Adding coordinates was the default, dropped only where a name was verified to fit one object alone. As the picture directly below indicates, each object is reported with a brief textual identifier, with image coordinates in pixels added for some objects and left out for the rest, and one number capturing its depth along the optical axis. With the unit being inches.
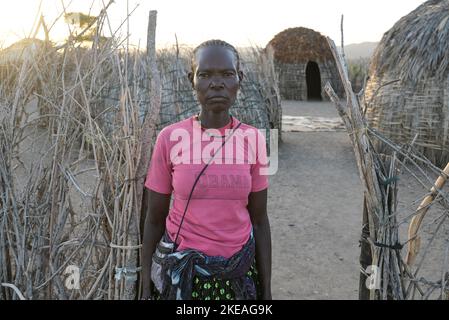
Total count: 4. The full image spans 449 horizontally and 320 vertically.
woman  55.3
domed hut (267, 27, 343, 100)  591.8
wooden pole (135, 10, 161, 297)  65.8
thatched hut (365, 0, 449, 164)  240.4
